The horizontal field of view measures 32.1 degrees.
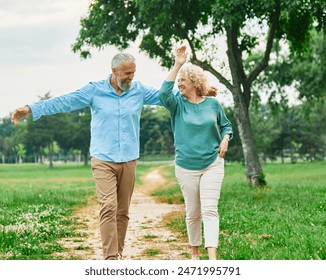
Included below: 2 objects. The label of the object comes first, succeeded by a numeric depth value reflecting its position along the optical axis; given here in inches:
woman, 257.3
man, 264.8
